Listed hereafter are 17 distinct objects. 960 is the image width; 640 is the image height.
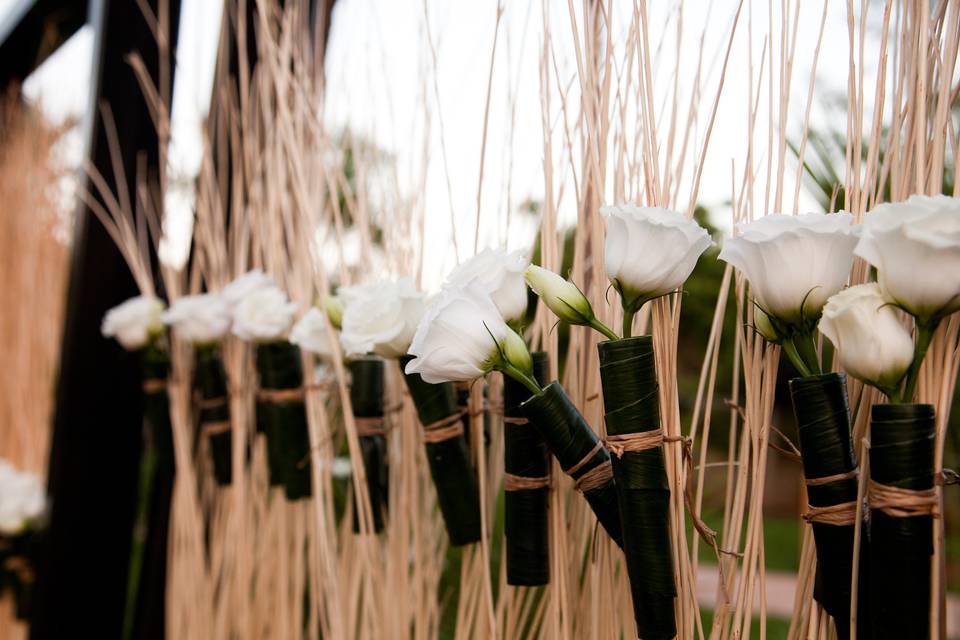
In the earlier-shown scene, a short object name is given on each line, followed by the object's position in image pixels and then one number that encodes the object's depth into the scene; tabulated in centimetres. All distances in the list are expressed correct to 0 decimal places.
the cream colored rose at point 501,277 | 44
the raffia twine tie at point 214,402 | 86
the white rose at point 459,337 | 41
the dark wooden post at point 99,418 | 105
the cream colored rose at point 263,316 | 72
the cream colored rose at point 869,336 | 33
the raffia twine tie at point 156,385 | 94
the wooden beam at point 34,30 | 168
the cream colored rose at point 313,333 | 66
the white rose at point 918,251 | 31
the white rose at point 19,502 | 130
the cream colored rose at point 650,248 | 38
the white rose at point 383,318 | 52
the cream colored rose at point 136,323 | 91
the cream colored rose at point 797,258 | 35
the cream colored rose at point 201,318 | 82
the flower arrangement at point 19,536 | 130
